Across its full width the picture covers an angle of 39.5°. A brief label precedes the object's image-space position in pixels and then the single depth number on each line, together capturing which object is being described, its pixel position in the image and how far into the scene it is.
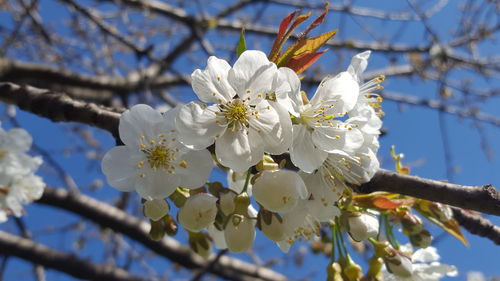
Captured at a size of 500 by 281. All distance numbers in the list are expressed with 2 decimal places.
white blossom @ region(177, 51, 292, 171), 0.18
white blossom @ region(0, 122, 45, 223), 0.26
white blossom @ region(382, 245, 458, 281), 0.23
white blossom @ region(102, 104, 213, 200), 0.19
